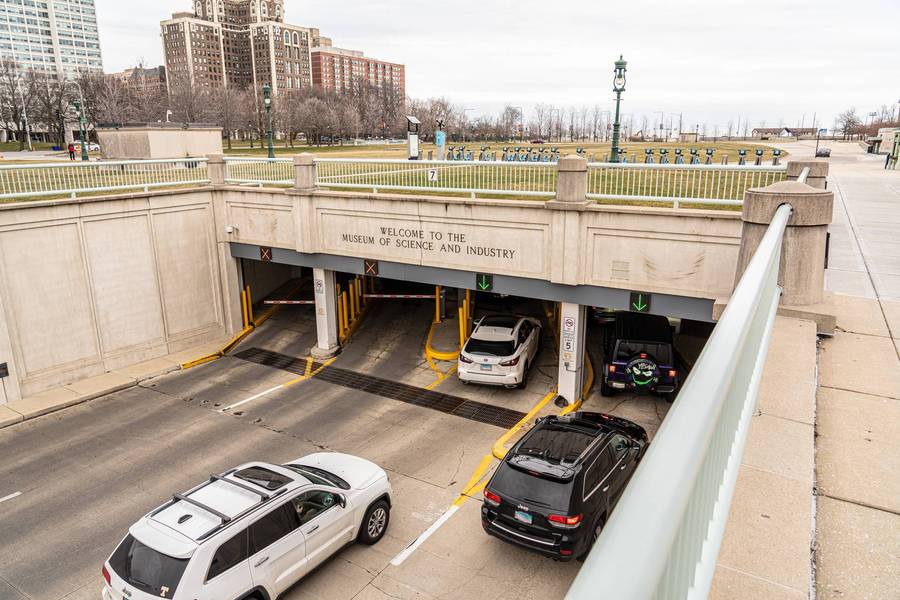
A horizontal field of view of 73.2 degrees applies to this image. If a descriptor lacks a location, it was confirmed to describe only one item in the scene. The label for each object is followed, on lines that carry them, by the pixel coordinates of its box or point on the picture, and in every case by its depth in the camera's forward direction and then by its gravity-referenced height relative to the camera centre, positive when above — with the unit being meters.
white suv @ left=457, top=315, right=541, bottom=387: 16.77 -5.73
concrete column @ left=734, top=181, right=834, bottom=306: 5.95 -0.97
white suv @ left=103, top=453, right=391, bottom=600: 7.76 -5.32
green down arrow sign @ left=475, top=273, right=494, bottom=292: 17.28 -3.85
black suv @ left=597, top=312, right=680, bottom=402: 15.20 -5.37
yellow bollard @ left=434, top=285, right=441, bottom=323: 22.44 -5.90
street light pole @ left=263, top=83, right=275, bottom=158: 27.45 +2.00
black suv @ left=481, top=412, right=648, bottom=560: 9.24 -5.36
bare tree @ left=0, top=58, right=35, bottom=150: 88.60 +6.99
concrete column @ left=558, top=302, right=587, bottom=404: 16.20 -5.38
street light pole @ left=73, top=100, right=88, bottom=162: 38.85 +0.75
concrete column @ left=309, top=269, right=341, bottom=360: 20.95 -5.78
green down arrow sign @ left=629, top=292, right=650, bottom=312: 15.12 -3.88
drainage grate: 16.19 -7.14
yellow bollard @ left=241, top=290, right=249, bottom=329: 23.61 -6.16
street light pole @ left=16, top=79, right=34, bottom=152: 80.06 +3.75
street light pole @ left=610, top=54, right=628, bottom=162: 19.85 +1.84
